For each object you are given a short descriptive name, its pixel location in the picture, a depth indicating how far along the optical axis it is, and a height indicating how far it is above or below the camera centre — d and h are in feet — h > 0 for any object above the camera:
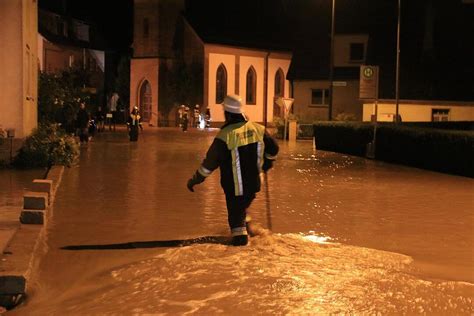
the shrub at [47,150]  61.36 -3.52
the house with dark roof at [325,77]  169.58 +8.10
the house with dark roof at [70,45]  188.18 +17.29
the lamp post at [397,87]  107.48 +3.67
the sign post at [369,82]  93.04 +3.83
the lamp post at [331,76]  128.11 +6.09
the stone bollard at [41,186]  41.39 -4.33
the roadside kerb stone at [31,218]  34.47 -5.09
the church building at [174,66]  191.42 +11.70
